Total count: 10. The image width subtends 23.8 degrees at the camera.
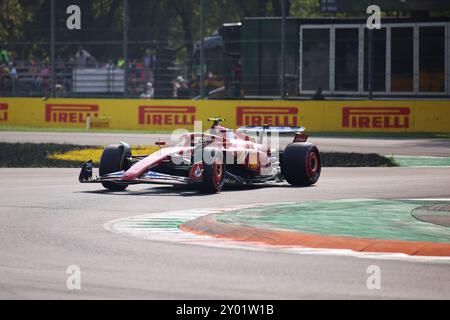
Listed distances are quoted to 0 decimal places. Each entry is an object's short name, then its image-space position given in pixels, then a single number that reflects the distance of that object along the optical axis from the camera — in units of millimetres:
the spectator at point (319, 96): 36156
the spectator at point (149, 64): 40294
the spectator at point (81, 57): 41406
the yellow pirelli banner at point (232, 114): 33500
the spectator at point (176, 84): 39562
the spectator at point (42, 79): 39562
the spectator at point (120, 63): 43825
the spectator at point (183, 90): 39494
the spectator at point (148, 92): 39141
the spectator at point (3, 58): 42012
